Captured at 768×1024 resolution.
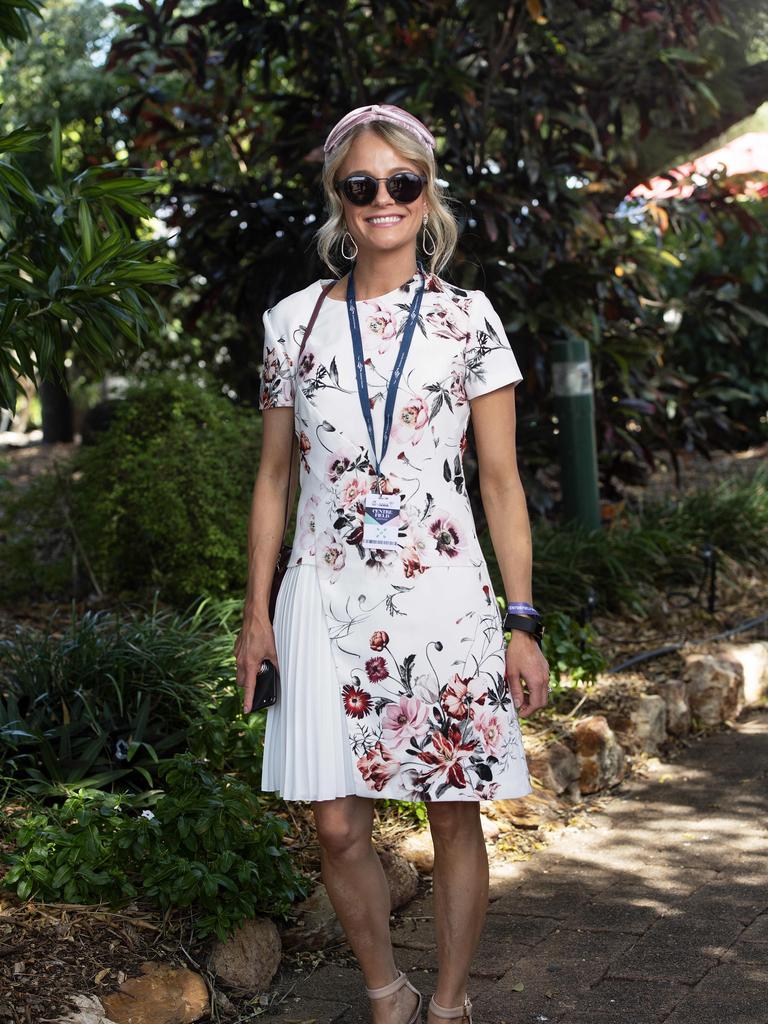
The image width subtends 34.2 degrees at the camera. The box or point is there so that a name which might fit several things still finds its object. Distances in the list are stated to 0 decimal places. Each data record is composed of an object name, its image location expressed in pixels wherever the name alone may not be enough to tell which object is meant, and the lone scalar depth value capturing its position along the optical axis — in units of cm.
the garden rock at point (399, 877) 355
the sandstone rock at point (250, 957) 301
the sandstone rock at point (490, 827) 402
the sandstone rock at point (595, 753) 448
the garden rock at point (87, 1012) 263
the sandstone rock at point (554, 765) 435
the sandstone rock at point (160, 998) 276
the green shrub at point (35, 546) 593
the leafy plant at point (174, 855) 301
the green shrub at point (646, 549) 582
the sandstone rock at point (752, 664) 549
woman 251
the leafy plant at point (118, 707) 361
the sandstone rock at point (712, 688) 525
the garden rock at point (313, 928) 326
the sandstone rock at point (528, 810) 413
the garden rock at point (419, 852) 379
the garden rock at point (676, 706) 510
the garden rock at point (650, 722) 488
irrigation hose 534
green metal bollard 618
